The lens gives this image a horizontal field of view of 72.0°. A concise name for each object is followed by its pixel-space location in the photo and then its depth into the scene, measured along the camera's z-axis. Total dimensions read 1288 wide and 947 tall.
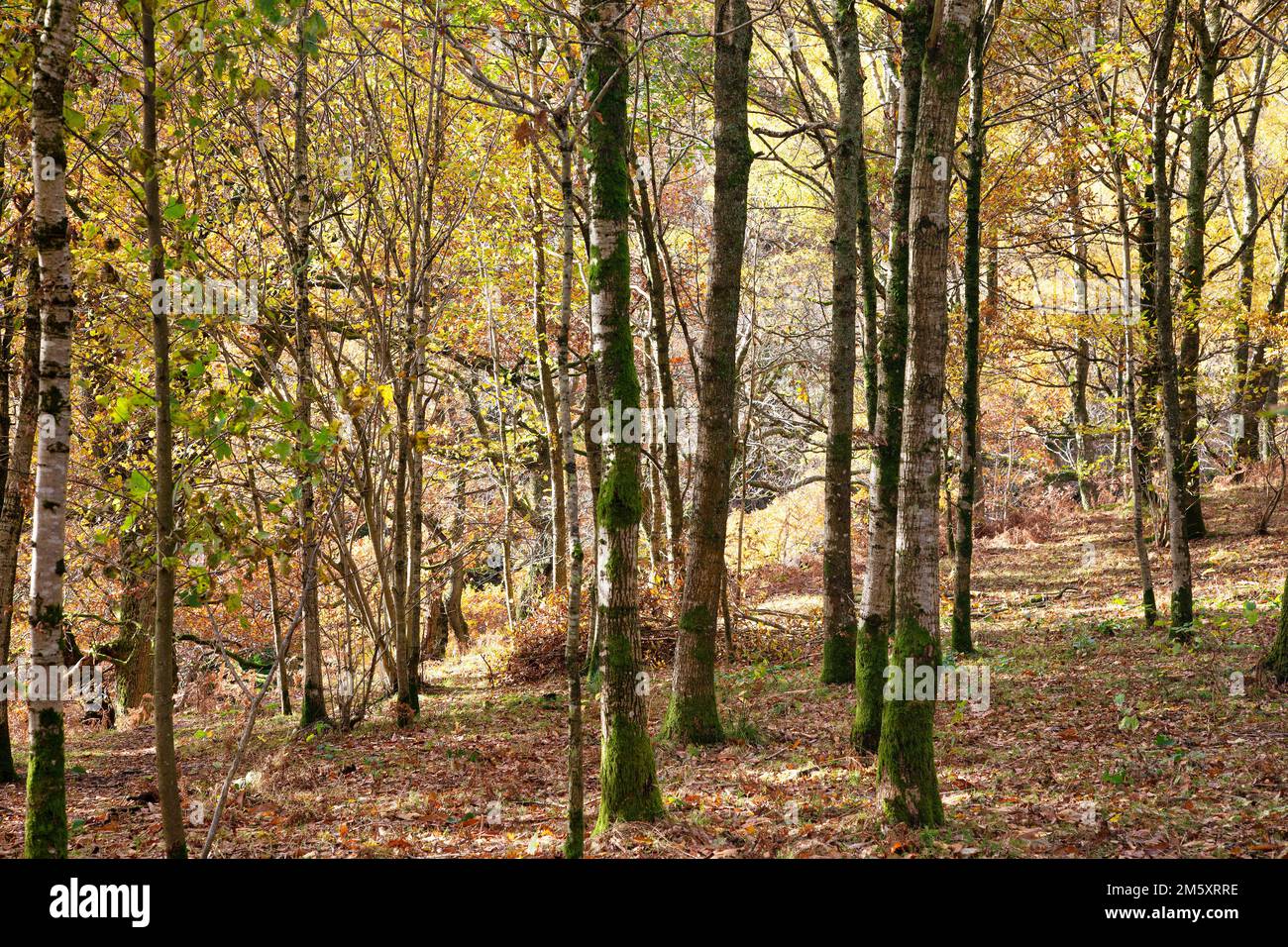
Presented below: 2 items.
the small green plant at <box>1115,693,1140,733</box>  7.55
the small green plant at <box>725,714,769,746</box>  8.25
